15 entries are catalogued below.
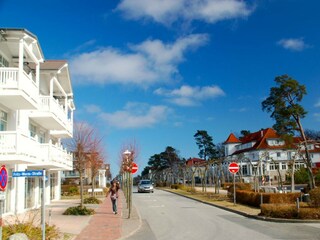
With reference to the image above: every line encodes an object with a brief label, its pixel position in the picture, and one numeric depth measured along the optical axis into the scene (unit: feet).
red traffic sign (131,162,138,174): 80.53
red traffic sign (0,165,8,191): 30.90
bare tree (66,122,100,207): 88.19
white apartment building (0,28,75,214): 65.46
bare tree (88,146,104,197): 160.22
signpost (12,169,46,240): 37.83
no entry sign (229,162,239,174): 97.25
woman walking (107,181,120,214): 79.39
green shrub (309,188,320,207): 67.56
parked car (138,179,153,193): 198.18
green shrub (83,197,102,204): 114.62
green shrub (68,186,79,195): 185.77
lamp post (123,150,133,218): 79.79
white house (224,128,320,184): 296.83
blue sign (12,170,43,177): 37.93
